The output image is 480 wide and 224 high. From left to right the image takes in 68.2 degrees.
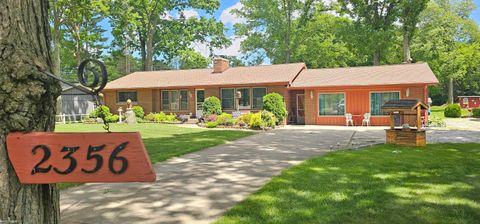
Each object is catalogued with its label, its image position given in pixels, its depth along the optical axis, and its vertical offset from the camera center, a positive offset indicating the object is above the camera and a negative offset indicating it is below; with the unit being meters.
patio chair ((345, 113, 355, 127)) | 22.08 -0.48
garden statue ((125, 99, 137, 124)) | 24.91 -0.17
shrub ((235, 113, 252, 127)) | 20.60 -0.45
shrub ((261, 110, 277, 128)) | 20.05 -0.41
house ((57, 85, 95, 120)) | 29.49 +0.85
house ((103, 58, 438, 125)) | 22.09 +1.65
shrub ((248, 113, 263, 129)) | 19.61 -0.55
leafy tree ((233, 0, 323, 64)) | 39.66 +10.60
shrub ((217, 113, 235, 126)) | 21.73 -0.45
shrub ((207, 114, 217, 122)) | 23.16 -0.33
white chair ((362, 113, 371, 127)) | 21.67 -0.50
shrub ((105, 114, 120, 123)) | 27.01 -0.24
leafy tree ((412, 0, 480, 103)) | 40.41 +6.92
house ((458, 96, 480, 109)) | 39.19 +0.75
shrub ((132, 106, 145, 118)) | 27.73 +0.27
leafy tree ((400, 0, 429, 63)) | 31.42 +8.42
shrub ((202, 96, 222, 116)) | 25.00 +0.49
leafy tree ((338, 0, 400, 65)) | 31.95 +8.22
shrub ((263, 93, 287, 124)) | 22.25 +0.42
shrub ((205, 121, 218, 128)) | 21.71 -0.68
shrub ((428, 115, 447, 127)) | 20.36 -0.79
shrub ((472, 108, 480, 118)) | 27.19 -0.33
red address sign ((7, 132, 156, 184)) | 1.76 -0.21
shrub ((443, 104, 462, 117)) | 28.81 -0.22
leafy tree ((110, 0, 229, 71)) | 42.50 +10.59
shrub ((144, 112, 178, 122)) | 26.56 -0.24
